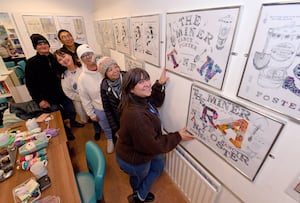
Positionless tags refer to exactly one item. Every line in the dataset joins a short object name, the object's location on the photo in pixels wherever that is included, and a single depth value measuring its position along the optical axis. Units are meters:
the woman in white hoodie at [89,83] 1.71
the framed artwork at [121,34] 1.78
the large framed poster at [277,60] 0.52
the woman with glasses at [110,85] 1.49
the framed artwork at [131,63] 1.71
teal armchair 0.98
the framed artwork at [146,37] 1.26
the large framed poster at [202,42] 0.73
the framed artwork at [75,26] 2.85
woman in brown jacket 0.99
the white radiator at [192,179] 1.07
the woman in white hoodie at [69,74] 1.89
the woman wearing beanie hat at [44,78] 1.91
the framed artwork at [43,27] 2.60
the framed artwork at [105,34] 2.31
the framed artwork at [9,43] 2.47
